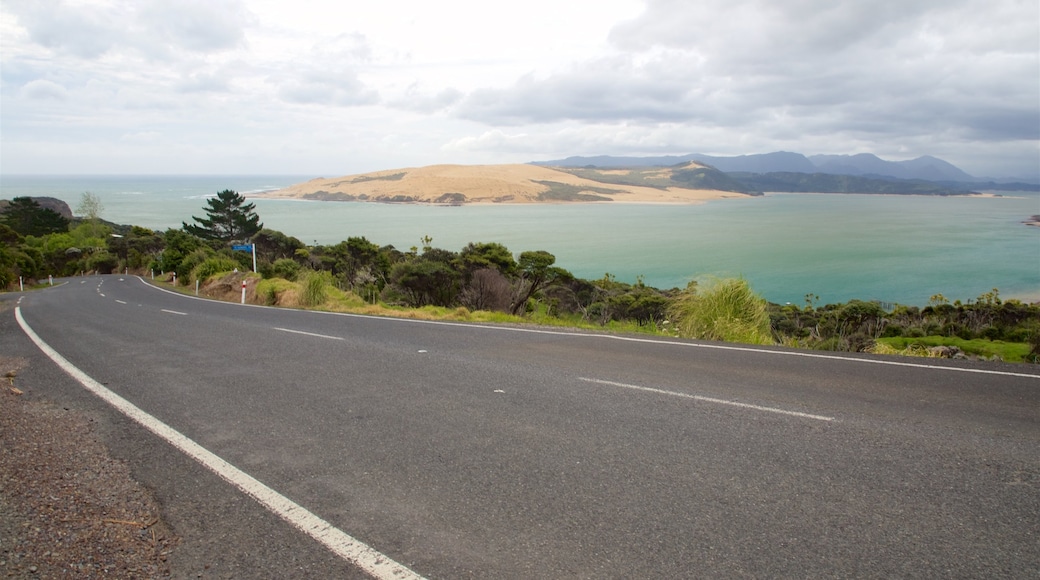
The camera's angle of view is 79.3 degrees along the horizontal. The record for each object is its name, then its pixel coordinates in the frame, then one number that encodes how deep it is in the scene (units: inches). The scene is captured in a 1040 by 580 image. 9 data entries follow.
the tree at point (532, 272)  1232.2
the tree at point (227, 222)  2940.5
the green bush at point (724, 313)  448.8
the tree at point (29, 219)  3447.3
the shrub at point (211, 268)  1301.7
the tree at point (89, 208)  4266.2
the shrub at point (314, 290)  765.3
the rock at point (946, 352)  534.8
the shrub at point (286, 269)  1115.9
